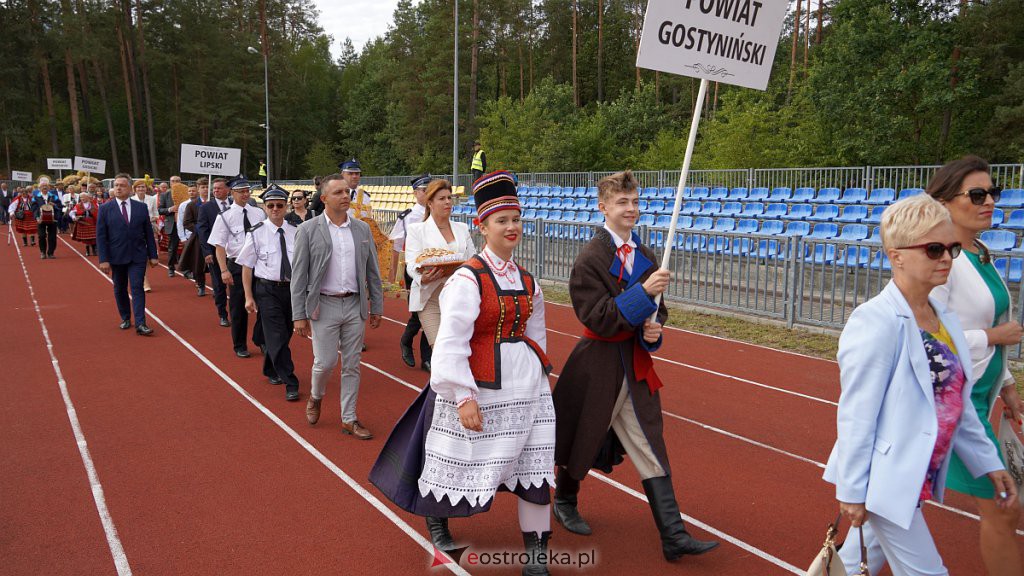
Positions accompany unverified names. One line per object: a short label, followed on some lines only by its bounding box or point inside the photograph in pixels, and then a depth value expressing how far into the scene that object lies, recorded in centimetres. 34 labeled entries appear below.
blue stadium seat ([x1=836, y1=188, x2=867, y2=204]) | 1681
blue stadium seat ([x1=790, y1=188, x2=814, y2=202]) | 1773
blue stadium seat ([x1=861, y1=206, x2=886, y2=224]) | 1494
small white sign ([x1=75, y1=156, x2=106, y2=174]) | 3578
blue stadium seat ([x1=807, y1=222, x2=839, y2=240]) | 1497
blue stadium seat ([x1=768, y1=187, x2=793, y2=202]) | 1833
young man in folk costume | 396
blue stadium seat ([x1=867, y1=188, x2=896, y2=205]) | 1629
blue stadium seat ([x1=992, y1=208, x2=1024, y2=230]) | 1314
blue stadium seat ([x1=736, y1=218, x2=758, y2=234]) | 1673
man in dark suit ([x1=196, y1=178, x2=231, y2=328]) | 1164
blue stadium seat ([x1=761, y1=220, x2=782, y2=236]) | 1593
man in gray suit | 627
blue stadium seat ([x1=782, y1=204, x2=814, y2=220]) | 1644
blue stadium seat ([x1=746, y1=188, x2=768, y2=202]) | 1895
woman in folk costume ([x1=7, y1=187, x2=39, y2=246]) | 2622
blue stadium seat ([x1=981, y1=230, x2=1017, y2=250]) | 1166
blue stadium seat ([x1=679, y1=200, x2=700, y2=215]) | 1914
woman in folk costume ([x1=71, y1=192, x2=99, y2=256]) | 1995
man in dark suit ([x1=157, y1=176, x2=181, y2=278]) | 1734
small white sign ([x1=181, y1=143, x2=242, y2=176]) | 1350
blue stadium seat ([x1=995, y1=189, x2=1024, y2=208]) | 1408
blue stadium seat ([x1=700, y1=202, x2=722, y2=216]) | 1856
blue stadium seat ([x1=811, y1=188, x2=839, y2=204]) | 1717
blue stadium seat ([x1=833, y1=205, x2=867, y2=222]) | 1554
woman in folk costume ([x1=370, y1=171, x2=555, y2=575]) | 356
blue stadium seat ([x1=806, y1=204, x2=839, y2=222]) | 1600
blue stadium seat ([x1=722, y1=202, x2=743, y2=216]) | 1795
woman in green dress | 318
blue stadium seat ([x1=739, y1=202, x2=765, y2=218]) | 1737
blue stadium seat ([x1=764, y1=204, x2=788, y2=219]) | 1691
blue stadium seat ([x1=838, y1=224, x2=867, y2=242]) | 1438
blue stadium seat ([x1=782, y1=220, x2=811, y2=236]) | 1524
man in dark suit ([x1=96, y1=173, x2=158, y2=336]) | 1068
